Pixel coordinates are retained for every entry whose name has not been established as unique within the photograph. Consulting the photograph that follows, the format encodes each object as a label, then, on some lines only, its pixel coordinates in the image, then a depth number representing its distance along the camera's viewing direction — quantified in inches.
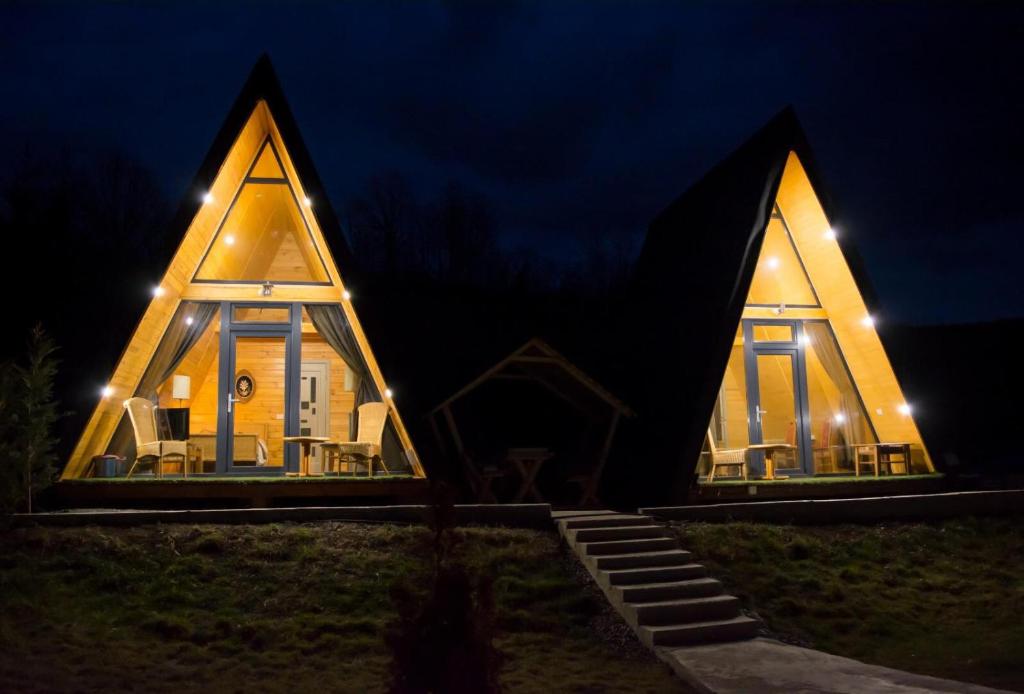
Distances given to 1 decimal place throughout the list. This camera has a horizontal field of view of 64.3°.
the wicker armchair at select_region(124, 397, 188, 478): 402.9
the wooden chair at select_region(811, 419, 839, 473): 496.1
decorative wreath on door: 473.1
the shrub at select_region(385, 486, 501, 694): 149.3
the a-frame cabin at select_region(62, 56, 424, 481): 420.2
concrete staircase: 267.4
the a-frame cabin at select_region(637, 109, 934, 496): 458.9
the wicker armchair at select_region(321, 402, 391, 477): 416.2
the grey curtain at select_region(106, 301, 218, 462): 429.7
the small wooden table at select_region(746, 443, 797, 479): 447.5
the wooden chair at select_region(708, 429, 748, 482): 443.3
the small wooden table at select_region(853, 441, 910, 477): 462.9
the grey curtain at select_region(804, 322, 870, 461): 494.3
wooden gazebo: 431.5
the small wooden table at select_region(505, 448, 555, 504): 425.4
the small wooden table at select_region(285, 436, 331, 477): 418.6
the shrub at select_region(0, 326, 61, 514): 315.9
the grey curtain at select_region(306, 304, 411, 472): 461.4
